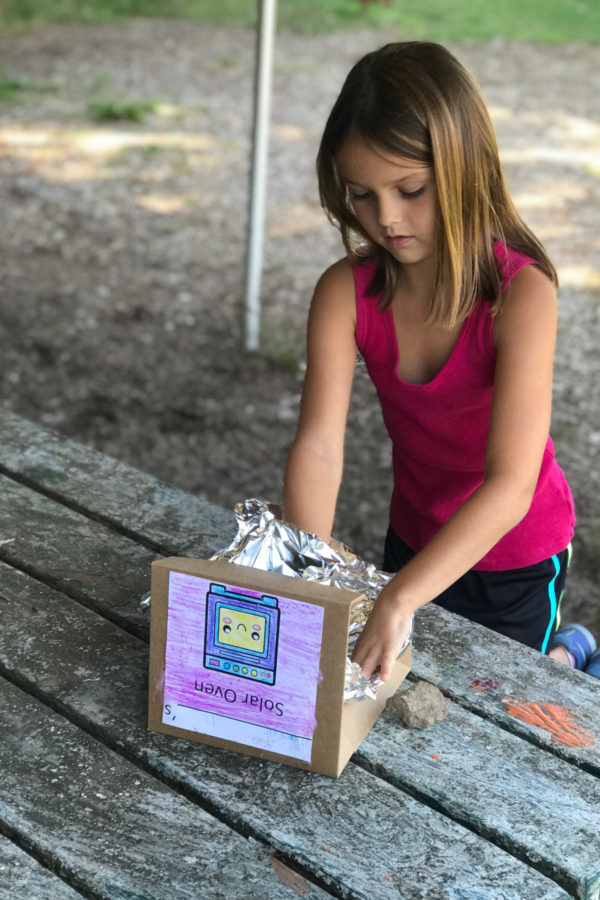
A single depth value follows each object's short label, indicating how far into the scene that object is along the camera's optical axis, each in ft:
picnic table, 3.13
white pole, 10.99
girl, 4.39
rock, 3.79
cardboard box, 3.39
